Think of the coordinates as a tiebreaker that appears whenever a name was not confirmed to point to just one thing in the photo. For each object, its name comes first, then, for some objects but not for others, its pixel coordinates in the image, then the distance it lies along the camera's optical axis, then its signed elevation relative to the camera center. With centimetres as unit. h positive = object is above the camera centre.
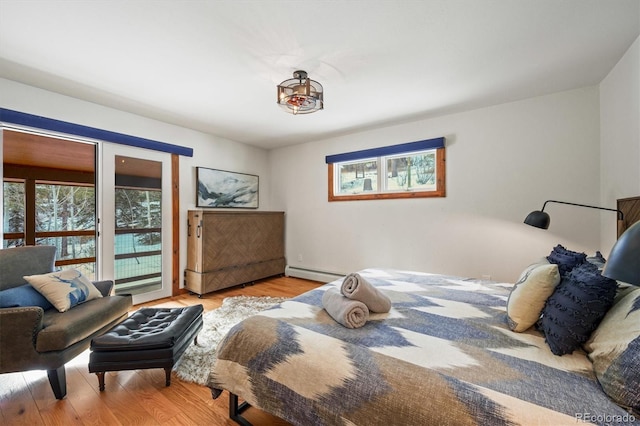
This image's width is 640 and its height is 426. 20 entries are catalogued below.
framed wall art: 394 +43
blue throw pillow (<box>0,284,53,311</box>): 167 -58
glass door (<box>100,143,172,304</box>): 305 -8
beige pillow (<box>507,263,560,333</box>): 125 -43
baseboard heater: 420 -107
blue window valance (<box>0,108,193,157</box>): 240 +94
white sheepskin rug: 186 -114
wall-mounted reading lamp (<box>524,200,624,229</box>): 217 -7
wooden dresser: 356 -54
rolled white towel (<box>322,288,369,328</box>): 133 -54
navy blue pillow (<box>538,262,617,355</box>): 101 -41
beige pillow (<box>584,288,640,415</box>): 76 -48
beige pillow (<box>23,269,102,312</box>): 186 -56
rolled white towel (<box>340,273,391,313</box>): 145 -47
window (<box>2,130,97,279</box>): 345 +29
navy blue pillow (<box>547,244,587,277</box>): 136 -28
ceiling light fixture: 209 +102
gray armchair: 151 -75
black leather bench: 156 -85
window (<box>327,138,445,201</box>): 337 +62
